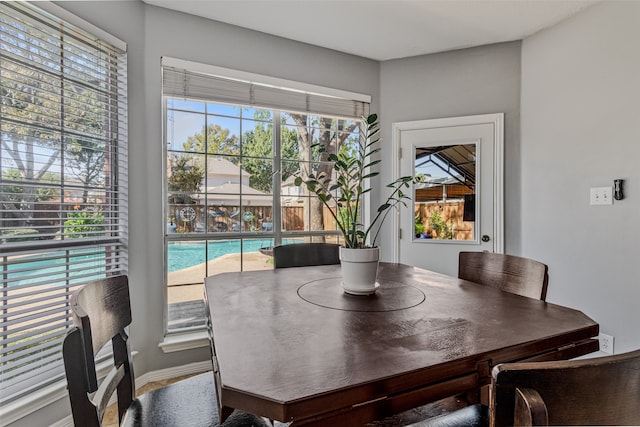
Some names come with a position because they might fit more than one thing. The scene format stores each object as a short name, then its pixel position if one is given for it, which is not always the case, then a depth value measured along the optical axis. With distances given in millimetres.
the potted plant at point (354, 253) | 1283
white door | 2816
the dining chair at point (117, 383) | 778
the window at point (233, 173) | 2412
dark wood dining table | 635
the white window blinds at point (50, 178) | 1509
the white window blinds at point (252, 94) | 2318
